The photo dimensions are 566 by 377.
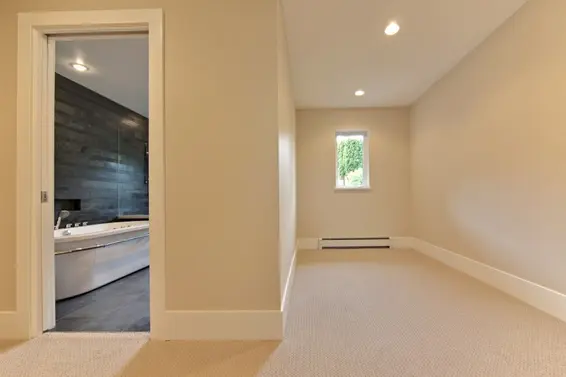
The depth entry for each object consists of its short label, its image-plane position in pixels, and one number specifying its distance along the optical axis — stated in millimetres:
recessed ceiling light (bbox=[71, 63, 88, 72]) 3340
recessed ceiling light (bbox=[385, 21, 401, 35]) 2656
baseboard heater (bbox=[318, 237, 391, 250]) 5125
